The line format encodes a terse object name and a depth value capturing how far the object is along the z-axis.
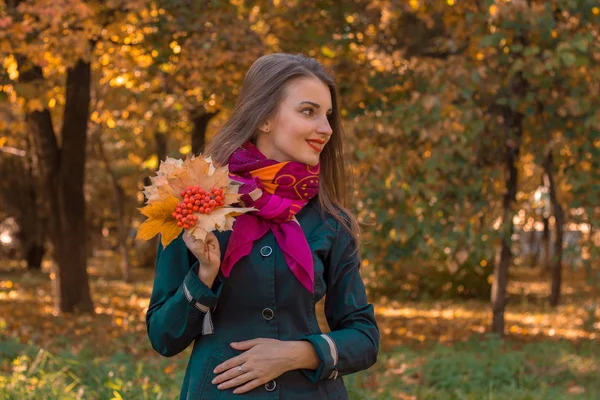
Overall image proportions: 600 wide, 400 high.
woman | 2.18
